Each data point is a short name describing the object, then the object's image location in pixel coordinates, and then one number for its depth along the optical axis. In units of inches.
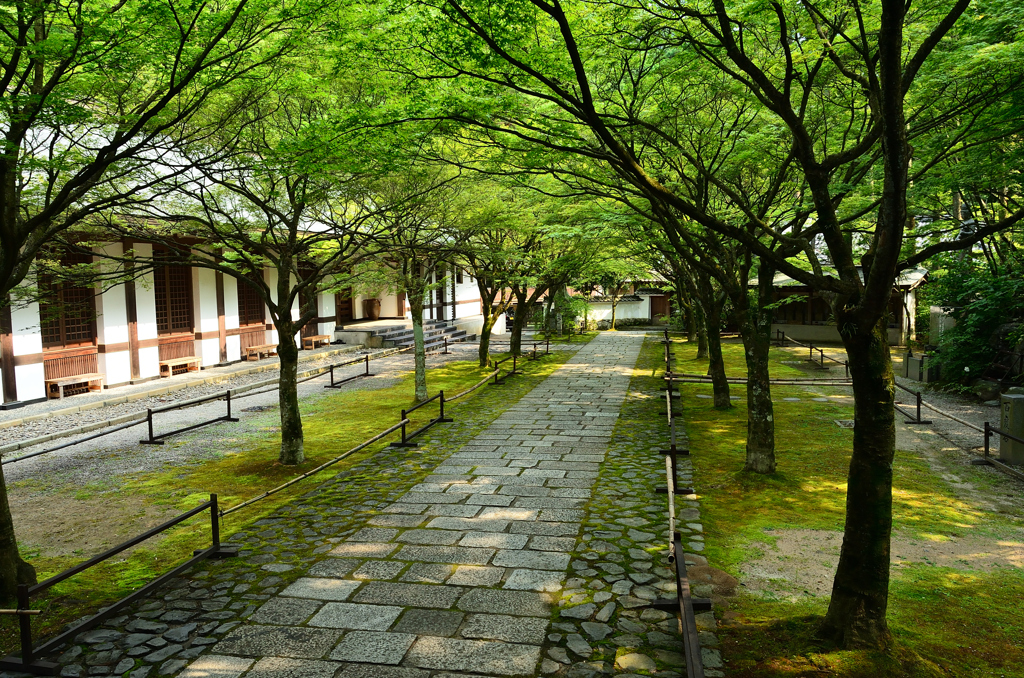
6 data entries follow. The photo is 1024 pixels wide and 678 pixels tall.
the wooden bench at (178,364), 812.0
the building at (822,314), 1136.8
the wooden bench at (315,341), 1091.0
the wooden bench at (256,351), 976.3
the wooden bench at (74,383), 656.4
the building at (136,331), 622.8
